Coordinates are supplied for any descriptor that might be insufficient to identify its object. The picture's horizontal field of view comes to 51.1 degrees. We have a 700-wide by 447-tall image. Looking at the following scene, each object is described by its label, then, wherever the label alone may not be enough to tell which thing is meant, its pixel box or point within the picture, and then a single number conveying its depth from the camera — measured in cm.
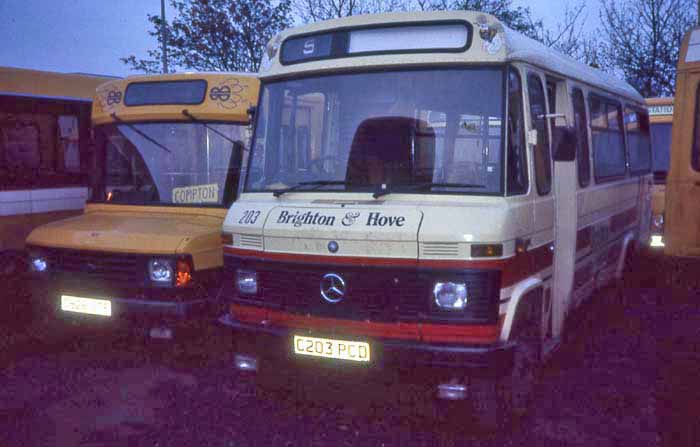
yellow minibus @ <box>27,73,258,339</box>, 682
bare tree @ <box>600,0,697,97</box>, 3048
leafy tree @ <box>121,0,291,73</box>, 2403
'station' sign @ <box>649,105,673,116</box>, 1317
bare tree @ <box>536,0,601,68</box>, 3152
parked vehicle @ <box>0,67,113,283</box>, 1003
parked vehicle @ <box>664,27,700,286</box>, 719
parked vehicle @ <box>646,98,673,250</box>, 1265
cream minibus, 484
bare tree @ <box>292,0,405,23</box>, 2720
